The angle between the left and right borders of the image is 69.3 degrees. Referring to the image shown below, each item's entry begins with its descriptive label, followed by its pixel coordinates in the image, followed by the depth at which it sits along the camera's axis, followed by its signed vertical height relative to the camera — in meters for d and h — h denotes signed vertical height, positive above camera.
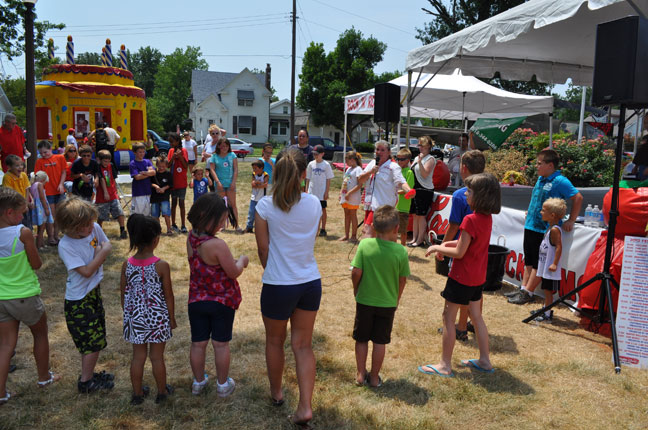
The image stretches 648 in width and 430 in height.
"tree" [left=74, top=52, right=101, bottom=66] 103.53 +22.50
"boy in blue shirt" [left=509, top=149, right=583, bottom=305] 5.04 -0.45
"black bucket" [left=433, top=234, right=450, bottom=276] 4.45 -0.94
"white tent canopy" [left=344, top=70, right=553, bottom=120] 12.39 +2.03
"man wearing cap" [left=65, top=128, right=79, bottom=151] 13.34 +0.51
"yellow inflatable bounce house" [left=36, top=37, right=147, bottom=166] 18.42 +2.30
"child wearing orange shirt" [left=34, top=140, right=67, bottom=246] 7.13 -0.23
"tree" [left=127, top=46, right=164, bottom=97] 99.00 +20.98
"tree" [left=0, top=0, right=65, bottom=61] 10.18 +2.90
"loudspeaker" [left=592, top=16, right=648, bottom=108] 4.07 +0.99
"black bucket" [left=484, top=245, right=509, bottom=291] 4.27 -0.92
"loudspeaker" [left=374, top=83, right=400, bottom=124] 8.97 +1.22
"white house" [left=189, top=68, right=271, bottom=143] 50.94 +5.89
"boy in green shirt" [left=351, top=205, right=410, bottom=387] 3.24 -0.77
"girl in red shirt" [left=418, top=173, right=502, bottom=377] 3.50 -0.72
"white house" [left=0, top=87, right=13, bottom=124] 32.86 +3.78
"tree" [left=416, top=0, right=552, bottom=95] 27.40 +9.35
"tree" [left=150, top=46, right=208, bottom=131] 64.19 +11.36
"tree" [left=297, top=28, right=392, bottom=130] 42.72 +8.74
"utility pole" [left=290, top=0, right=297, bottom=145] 26.38 +4.93
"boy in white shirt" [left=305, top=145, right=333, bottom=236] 8.38 -0.19
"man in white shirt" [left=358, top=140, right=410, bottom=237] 6.51 -0.18
